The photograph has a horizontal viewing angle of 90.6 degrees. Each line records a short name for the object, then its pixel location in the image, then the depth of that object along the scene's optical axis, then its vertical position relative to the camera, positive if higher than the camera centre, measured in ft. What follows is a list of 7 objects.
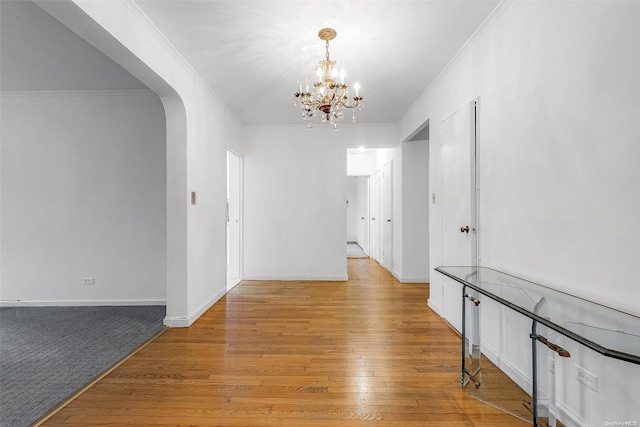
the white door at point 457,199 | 9.23 +0.39
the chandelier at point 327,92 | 8.95 +3.61
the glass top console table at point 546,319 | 3.73 -1.52
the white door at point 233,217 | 18.40 -0.38
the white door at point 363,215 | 29.55 -0.42
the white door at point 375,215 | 24.09 -0.31
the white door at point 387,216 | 20.21 -0.36
